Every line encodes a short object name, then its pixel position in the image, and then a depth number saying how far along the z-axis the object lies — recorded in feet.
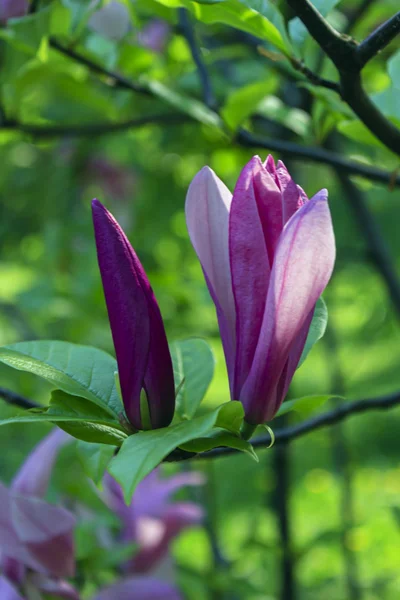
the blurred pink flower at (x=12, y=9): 3.97
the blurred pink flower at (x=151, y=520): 4.19
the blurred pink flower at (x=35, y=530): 3.44
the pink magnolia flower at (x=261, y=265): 2.96
